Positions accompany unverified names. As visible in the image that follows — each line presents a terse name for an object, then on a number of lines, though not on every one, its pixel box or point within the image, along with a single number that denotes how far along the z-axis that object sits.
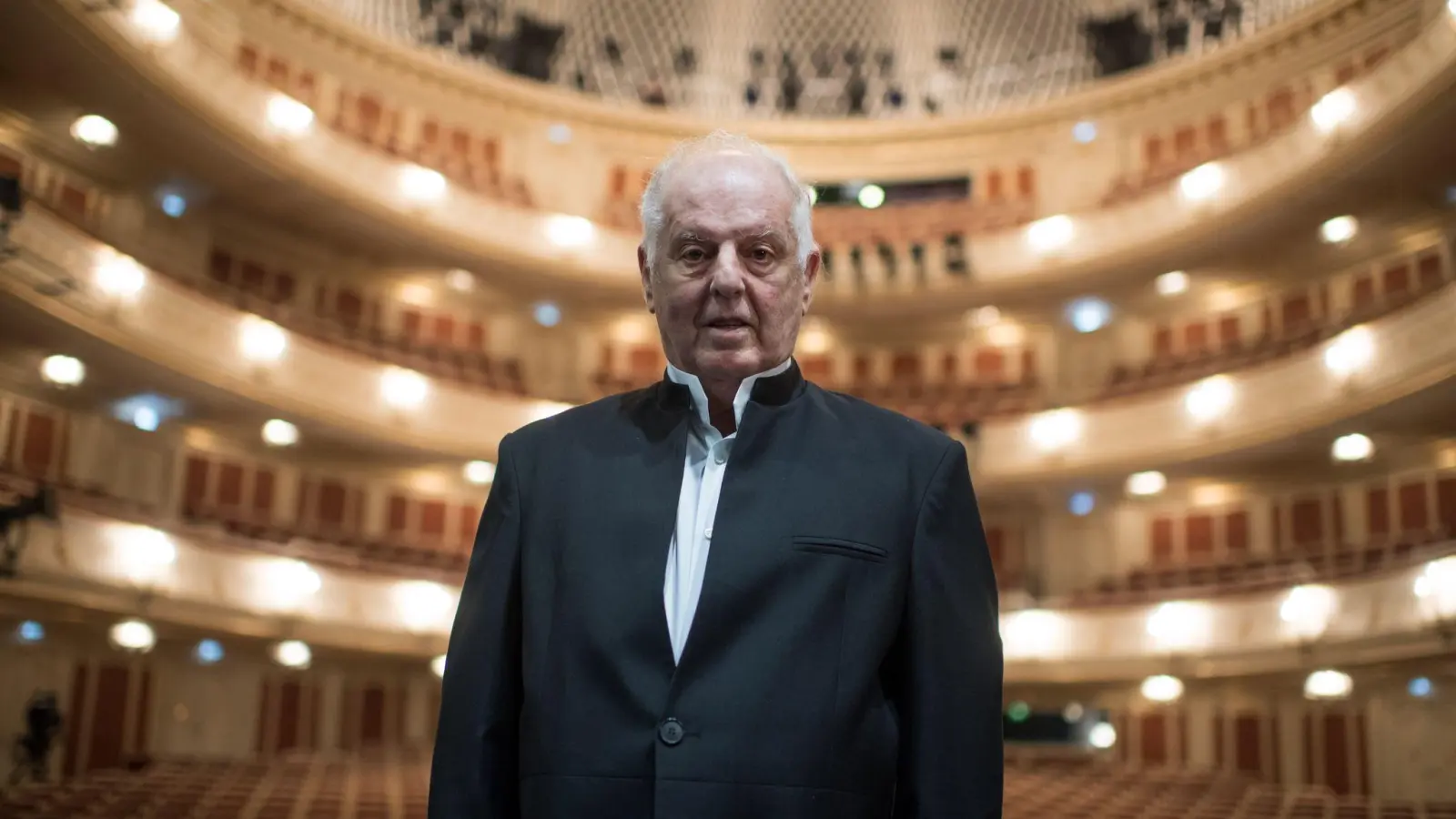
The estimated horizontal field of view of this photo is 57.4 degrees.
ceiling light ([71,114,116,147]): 15.20
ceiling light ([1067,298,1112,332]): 21.06
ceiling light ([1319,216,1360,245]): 17.69
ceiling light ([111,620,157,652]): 14.27
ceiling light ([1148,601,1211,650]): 16.33
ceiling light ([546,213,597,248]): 21.00
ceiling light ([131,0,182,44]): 14.49
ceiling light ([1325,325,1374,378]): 14.98
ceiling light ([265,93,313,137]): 17.05
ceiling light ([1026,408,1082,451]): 18.81
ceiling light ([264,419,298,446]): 17.53
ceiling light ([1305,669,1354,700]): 15.23
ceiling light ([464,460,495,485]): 19.50
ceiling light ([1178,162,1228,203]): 18.38
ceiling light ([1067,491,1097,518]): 19.88
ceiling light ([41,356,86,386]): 14.31
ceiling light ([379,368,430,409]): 18.02
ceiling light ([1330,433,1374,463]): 16.14
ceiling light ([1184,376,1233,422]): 17.08
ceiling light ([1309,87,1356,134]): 16.09
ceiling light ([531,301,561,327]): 22.17
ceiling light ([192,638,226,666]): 16.67
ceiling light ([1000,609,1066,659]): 17.70
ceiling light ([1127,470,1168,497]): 18.52
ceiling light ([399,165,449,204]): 19.39
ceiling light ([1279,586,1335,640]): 14.79
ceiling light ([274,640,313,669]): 16.30
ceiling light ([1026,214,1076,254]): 20.39
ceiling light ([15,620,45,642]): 14.40
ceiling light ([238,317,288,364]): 16.03
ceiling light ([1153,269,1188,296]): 19.86
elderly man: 1.87
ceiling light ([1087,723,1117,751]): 18.61
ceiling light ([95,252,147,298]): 13.92
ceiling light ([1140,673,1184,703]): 17.05
